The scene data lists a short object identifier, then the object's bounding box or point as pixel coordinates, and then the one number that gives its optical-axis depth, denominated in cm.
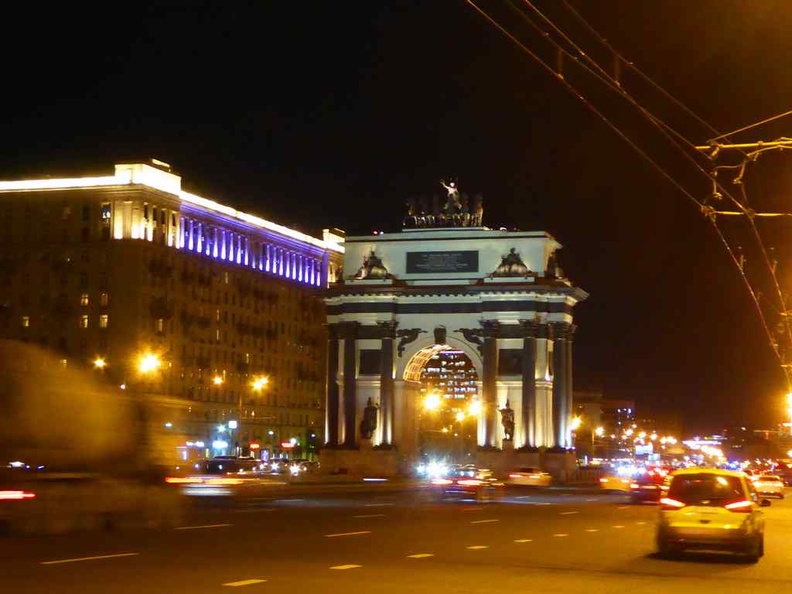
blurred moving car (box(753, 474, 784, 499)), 6912
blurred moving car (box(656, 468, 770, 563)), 2558
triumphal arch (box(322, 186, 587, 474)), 9625
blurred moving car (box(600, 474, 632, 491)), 7718
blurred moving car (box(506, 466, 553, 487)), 7850
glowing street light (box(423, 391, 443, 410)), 12256
